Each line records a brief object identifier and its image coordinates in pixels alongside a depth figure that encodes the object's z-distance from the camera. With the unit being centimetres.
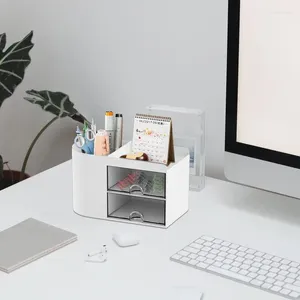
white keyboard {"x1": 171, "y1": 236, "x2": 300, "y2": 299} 165
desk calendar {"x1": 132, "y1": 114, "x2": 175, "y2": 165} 185
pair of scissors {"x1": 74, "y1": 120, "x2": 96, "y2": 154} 189
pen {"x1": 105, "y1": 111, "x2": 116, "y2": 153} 192
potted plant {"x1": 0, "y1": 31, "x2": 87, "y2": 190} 223
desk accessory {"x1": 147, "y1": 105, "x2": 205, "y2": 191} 200
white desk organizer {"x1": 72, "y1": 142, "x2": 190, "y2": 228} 185
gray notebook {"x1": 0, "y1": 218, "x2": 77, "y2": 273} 173
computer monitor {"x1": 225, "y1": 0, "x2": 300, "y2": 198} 177
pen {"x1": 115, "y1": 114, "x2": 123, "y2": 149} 192
